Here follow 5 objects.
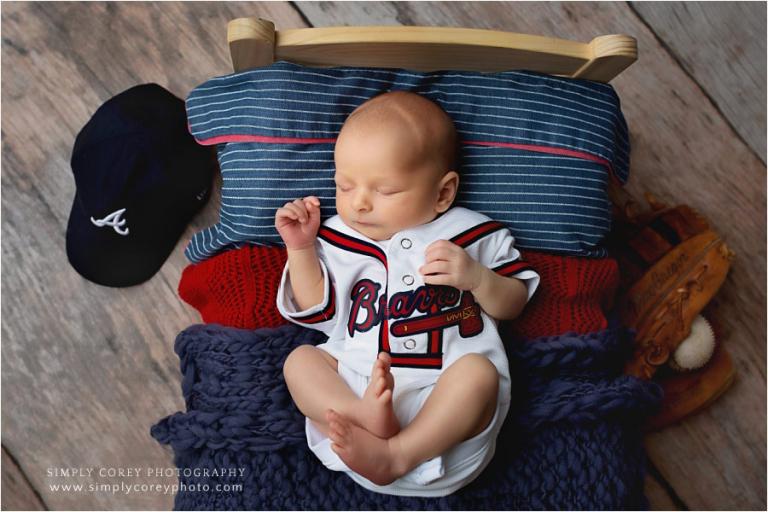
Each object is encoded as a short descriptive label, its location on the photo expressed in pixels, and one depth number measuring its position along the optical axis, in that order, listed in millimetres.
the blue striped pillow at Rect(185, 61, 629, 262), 1029
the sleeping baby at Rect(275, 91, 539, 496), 904
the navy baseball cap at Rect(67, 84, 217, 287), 1216
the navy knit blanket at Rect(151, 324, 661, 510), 1000
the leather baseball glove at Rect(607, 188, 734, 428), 1204
